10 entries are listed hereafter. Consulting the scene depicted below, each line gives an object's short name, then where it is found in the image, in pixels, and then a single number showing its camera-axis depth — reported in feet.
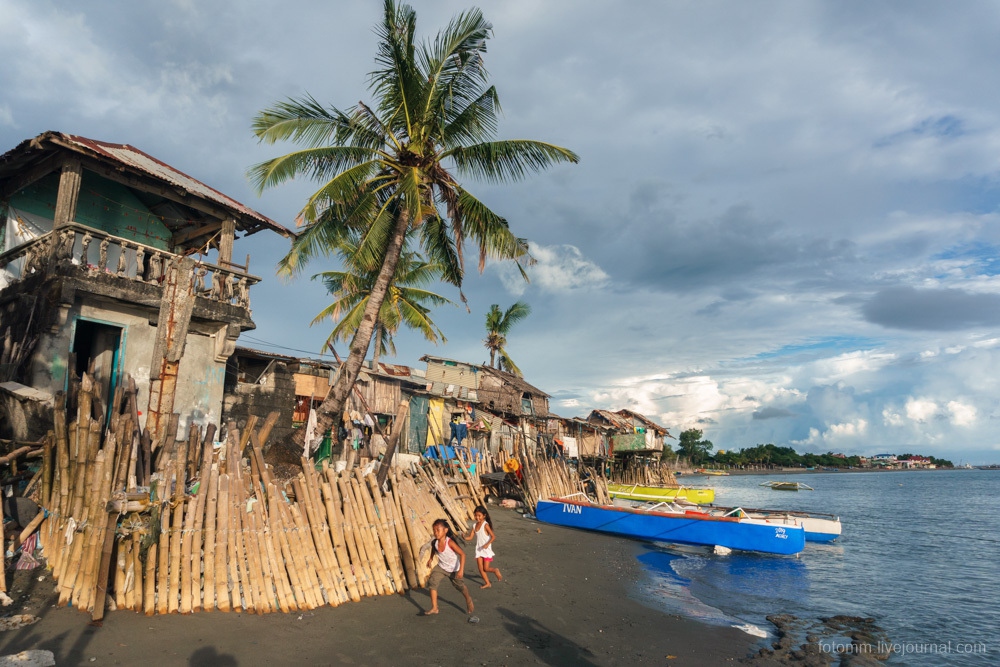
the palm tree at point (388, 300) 79.41
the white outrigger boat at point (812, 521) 66.85
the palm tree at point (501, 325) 134.82
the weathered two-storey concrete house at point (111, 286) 35.88
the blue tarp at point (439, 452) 69.92
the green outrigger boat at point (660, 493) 88.74
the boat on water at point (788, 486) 223.71
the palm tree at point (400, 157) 42.45
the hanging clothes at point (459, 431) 79.51
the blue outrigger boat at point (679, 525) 52.39
